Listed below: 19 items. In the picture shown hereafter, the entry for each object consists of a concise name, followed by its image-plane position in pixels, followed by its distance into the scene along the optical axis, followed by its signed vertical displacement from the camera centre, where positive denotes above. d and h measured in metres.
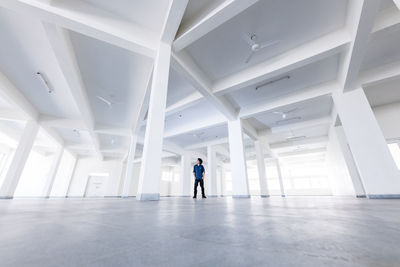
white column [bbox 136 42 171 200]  2.63 +1.04
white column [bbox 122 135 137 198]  7.25 +1.11
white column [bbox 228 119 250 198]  5.56 +1.09
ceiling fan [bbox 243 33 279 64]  3.31 +2.99
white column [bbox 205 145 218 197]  9.27 +0.88
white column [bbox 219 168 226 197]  14.48 +1.01
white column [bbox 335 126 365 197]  5.77 +1.04
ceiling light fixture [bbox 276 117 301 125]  7.10 +3.13
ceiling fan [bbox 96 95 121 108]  5.58 +3.15
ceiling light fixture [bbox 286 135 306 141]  9.63 +3.17
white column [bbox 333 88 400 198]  3.62 +1.01
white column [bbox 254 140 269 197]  7.22 +1.04
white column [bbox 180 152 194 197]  10.13 +1.02
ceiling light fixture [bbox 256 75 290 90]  4.73 +3.22
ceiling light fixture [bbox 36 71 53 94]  4.70 +3.26
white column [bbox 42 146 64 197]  8.80 +0.77
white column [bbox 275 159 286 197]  10.27 +0.91
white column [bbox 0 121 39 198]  5.89 +1.15
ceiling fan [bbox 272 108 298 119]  6.29 +3.09
